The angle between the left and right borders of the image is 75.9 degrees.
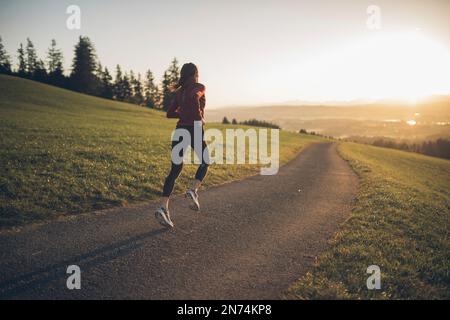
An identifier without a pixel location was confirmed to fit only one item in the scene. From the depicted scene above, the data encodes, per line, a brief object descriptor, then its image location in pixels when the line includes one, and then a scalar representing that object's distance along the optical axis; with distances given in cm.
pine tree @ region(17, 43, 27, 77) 9814
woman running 622
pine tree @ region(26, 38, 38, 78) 9637
